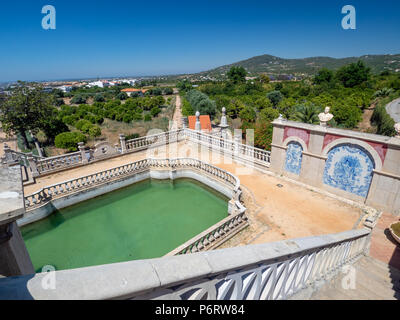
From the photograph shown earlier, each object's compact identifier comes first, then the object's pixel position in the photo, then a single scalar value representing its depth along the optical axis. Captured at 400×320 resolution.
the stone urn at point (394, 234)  7.64
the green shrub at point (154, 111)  41.09
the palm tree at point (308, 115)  17.36
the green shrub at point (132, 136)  23.24
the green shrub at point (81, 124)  24.73
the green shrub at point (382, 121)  24.28
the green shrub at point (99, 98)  70.74
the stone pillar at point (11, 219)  1.80
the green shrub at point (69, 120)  31.36
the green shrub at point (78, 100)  69.28
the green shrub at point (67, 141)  18.83
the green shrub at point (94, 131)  23.14
